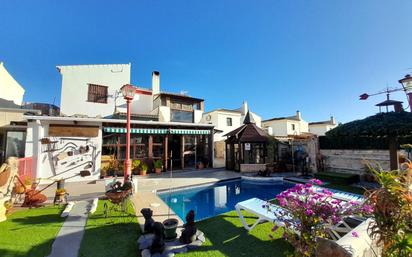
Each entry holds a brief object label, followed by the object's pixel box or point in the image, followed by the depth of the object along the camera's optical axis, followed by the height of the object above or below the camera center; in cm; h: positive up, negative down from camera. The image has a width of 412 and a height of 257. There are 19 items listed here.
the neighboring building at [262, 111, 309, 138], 3994 +466
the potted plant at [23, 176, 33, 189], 936 -165
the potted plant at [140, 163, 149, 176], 1602 -187
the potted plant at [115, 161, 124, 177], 1543 -173
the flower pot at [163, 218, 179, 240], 537 -239
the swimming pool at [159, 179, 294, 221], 979 -319
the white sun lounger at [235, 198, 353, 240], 490 -219
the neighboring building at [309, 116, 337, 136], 4683 +494
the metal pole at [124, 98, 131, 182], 973 -94
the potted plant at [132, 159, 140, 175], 1586 -155
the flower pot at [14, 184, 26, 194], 831 -177
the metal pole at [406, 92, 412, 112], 639 +155
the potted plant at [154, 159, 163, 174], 1694 -168
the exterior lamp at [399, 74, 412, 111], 635 +201
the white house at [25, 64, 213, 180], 1359 +166
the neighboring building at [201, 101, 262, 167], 3160 +466
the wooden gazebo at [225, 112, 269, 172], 1808 -28
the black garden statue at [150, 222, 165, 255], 465 -235
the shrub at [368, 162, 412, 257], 263 -98
